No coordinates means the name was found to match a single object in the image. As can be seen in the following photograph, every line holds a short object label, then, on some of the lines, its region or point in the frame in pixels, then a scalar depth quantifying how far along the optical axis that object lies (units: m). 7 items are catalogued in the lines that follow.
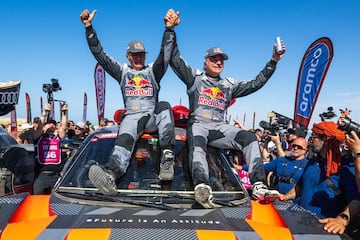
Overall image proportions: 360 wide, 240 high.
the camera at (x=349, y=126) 3.44
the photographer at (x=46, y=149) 6.14
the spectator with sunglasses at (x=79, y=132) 10.96
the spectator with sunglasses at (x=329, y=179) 4.06
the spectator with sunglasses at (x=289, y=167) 5.66
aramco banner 10.05
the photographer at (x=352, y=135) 3.44
